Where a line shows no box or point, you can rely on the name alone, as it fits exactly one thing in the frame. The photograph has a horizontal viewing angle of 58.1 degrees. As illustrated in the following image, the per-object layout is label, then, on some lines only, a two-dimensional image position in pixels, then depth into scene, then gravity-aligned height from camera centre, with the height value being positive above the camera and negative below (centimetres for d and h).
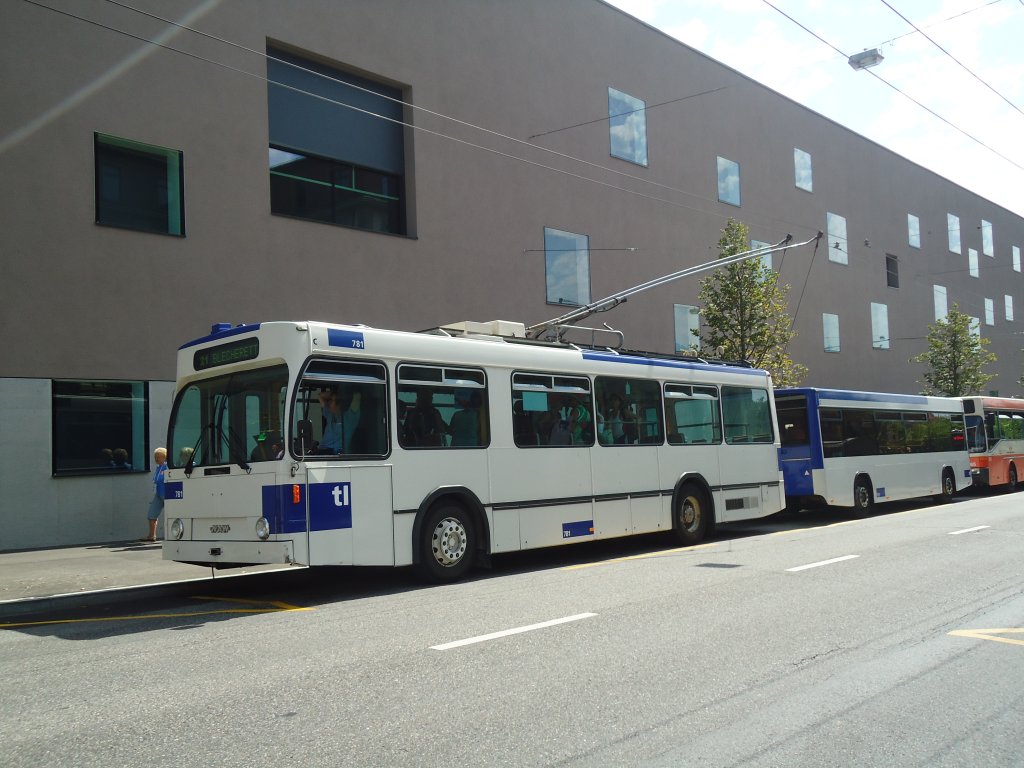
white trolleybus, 934 +18
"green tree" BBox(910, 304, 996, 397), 4072 +362
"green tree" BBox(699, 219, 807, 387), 2519 +380
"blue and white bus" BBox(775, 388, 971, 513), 1881 -11
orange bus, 2639 -8
